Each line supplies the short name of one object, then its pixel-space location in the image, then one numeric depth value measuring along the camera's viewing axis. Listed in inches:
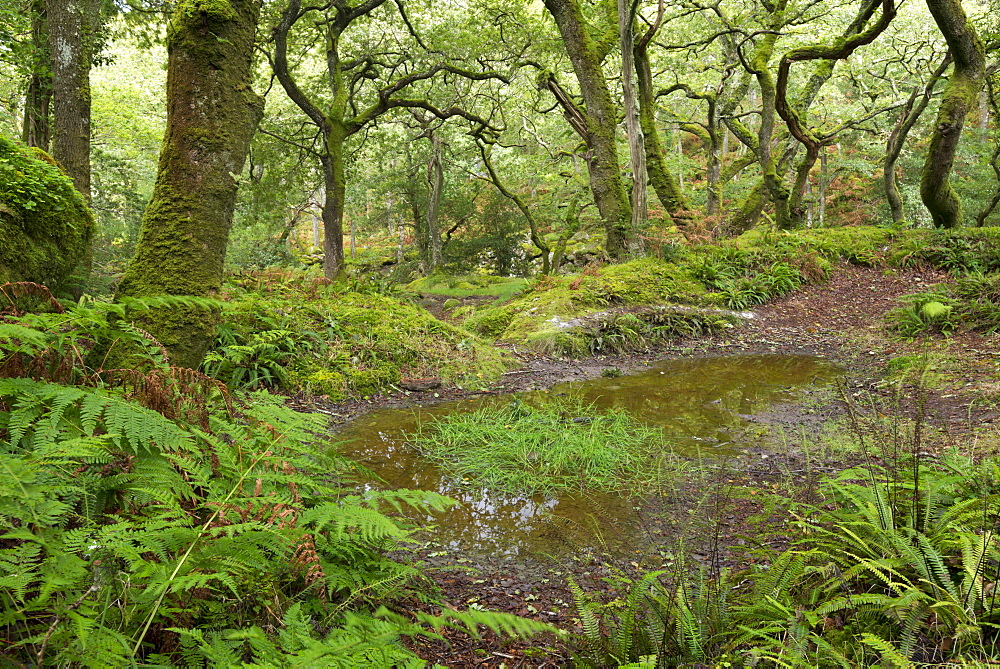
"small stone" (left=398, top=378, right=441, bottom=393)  245.6
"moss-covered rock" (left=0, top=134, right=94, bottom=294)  147.9
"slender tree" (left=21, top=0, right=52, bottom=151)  303.5
